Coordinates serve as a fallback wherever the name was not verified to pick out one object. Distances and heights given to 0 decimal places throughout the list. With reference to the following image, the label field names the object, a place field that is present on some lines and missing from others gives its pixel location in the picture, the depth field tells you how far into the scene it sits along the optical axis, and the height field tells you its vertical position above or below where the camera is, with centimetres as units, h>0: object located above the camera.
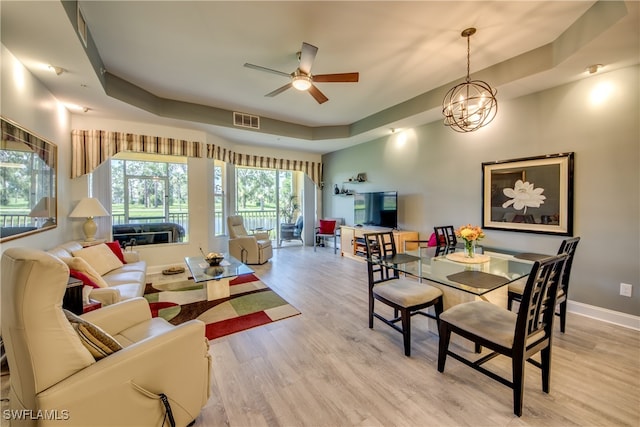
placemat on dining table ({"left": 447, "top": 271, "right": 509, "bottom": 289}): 186 -52
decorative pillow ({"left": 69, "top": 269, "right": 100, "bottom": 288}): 226 -60
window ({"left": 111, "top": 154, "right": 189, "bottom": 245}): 459 +18
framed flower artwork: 306 +20
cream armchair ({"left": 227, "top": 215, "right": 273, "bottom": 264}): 522 -78
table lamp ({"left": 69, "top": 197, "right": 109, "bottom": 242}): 363 -6
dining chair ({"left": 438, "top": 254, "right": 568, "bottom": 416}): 155 -76
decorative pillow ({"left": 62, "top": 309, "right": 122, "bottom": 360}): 118 -60
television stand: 544 -63
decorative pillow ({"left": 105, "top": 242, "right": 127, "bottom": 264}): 354 -56
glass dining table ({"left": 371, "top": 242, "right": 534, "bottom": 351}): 195 -51
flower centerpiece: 241 -23
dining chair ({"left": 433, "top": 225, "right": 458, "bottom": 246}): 342 -39
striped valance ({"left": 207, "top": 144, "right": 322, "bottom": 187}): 536 +114
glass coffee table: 309 -78
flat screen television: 511 +1
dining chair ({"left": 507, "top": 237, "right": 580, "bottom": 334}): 231 -75
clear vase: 250 -38
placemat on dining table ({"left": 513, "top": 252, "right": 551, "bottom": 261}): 264 -48
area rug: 279 -117
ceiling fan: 258 +140
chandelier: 244 +99
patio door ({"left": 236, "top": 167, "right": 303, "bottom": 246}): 683 +30
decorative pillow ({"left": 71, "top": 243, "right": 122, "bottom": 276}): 302 -58
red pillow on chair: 659 -42
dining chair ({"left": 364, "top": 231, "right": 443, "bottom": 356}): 218 -74
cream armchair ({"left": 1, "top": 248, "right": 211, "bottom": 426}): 99 -67
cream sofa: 226 -76
